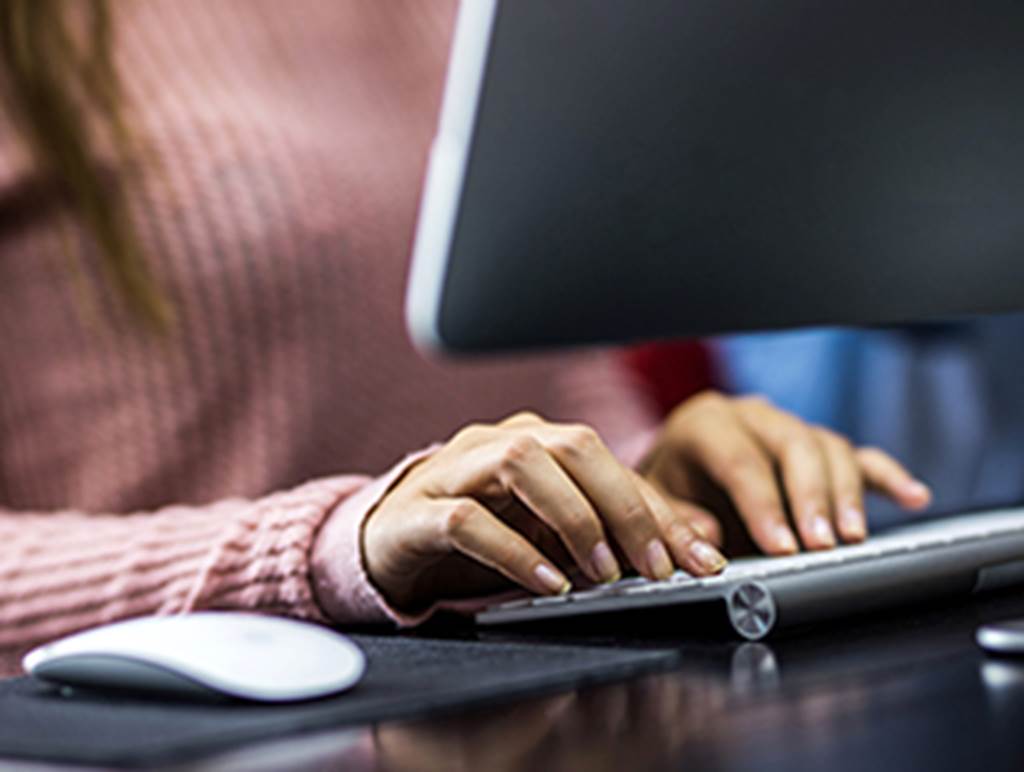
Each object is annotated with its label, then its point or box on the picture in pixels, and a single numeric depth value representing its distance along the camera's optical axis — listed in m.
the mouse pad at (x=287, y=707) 1.01
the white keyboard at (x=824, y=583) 1.13
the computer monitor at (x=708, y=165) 1.13
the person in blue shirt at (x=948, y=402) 1.37
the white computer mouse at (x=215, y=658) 1.04
